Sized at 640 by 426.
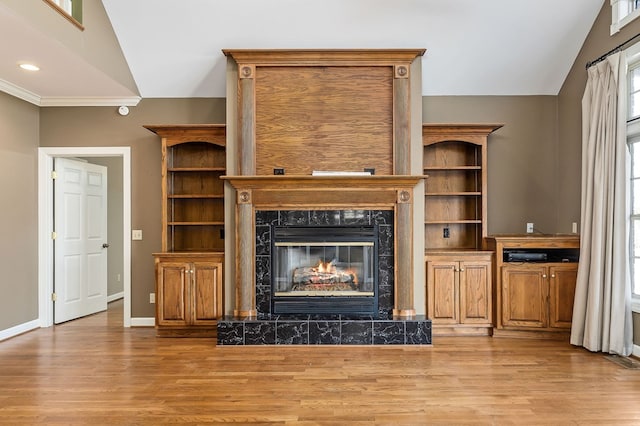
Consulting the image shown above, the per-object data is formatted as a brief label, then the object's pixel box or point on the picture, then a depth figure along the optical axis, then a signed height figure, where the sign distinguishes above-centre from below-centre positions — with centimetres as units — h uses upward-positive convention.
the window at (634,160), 399 +48
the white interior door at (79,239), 541 -32
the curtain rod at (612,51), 394 +147
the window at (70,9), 353 +169
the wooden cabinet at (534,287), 452 -74
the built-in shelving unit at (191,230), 472 -19
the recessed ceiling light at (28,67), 405 +134
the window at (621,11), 407 +184
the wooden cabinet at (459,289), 470 -78
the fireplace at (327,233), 448 -20
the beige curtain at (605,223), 390 -8
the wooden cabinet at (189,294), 471 -83
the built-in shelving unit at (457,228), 470 -16
